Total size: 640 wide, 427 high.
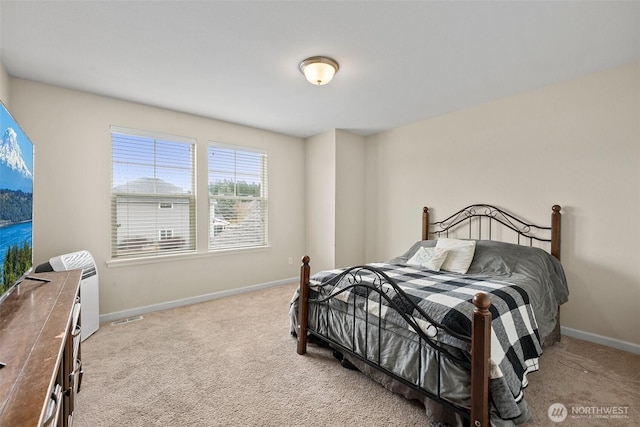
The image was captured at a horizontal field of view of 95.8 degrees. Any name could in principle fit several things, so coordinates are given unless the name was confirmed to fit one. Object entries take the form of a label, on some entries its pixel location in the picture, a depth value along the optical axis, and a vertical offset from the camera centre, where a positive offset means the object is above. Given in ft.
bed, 4.81 -2.28
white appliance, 8.48 -2.26
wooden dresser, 2.42 -1.57
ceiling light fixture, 7.59 +3.83
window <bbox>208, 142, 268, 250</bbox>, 13.00 +0.68
